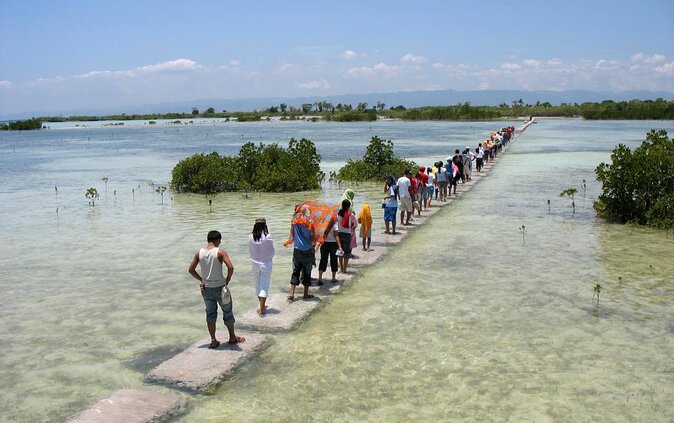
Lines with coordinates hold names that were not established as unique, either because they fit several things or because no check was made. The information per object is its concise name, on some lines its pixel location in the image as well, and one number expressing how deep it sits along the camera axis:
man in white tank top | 6.71
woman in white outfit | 7.90
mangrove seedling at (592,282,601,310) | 8.47
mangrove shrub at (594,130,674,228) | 14.85
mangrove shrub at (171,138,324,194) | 23.25
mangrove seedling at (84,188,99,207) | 20.98
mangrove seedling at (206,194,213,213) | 19.22
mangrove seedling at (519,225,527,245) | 12.85
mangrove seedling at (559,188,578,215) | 17.15
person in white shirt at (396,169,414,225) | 13.87
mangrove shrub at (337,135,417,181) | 25.58
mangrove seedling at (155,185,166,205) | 22.48
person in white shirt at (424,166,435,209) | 16.98
